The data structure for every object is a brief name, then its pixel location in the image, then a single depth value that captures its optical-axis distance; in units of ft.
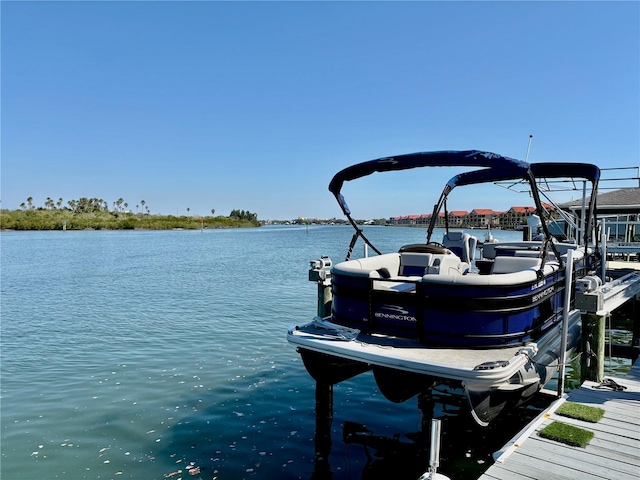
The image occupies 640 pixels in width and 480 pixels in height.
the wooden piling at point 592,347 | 23.40
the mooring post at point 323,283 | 29.09
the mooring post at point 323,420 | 22.36
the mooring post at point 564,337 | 21.16
